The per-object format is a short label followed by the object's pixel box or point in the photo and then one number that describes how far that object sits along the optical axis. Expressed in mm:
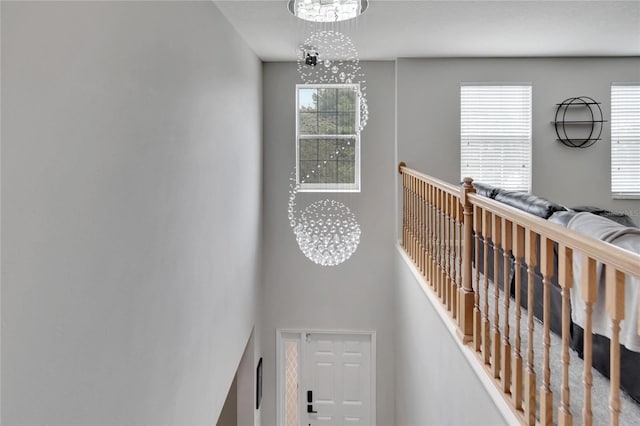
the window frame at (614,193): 5195
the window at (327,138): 5605
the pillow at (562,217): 2354
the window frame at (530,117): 5188
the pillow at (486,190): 3619
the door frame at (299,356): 5730
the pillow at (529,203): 2678
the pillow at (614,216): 4184
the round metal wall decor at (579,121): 5160
